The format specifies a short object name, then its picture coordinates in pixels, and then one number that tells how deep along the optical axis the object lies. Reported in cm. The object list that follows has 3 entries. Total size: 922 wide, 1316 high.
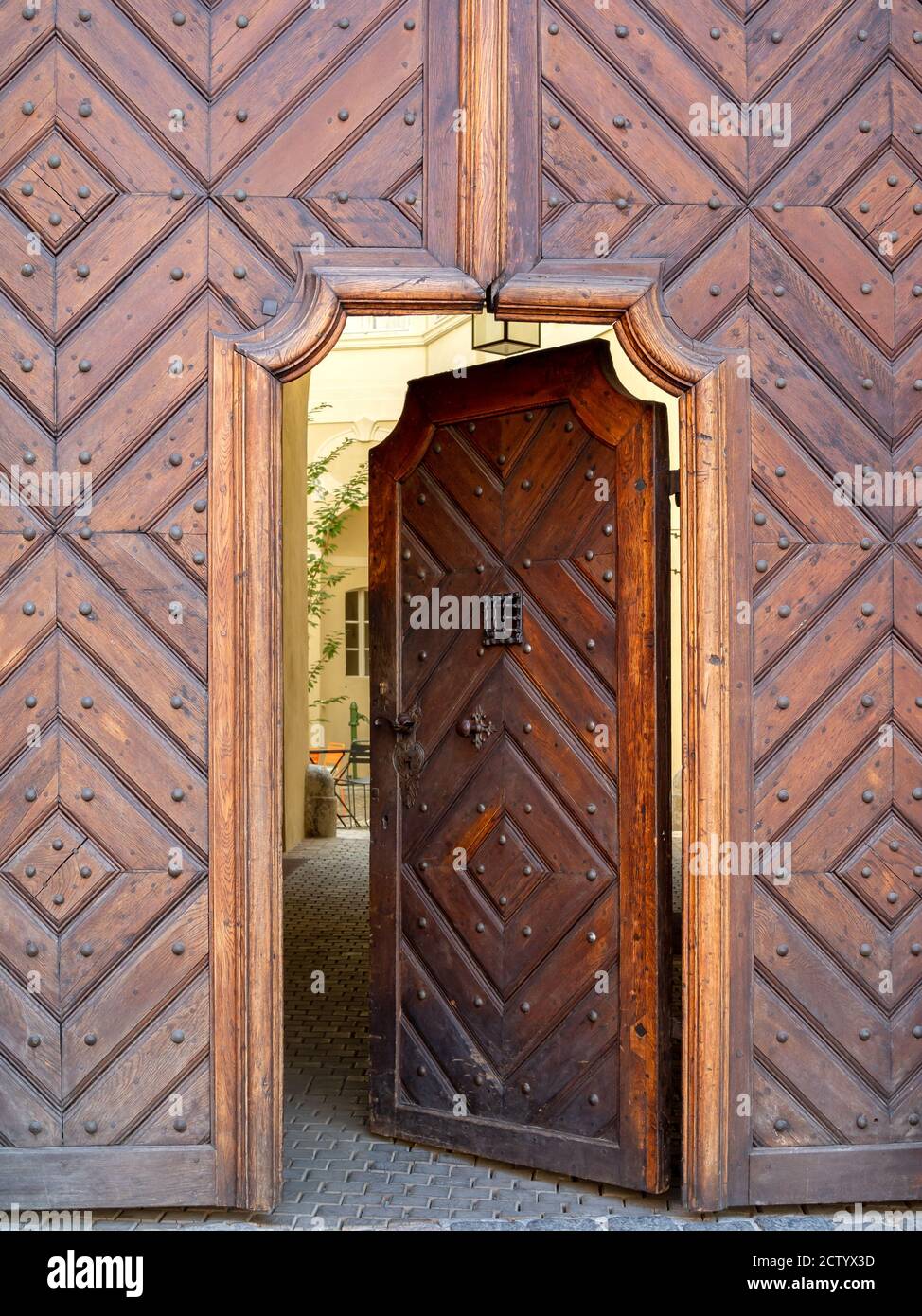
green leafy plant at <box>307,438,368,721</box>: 1327
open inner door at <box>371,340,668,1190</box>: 356
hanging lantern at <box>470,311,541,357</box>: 626
